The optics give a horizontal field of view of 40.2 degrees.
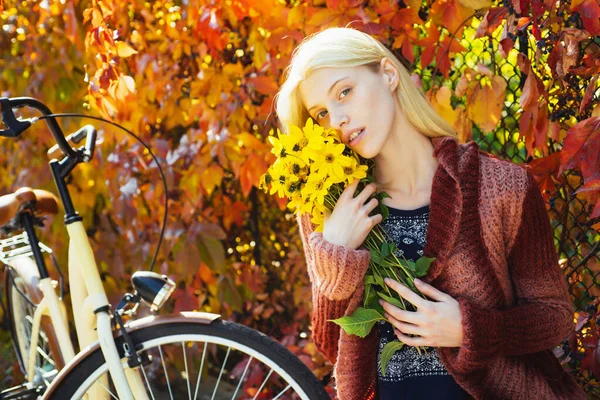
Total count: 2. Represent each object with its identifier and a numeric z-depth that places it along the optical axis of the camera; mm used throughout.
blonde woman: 1726
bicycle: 2037
